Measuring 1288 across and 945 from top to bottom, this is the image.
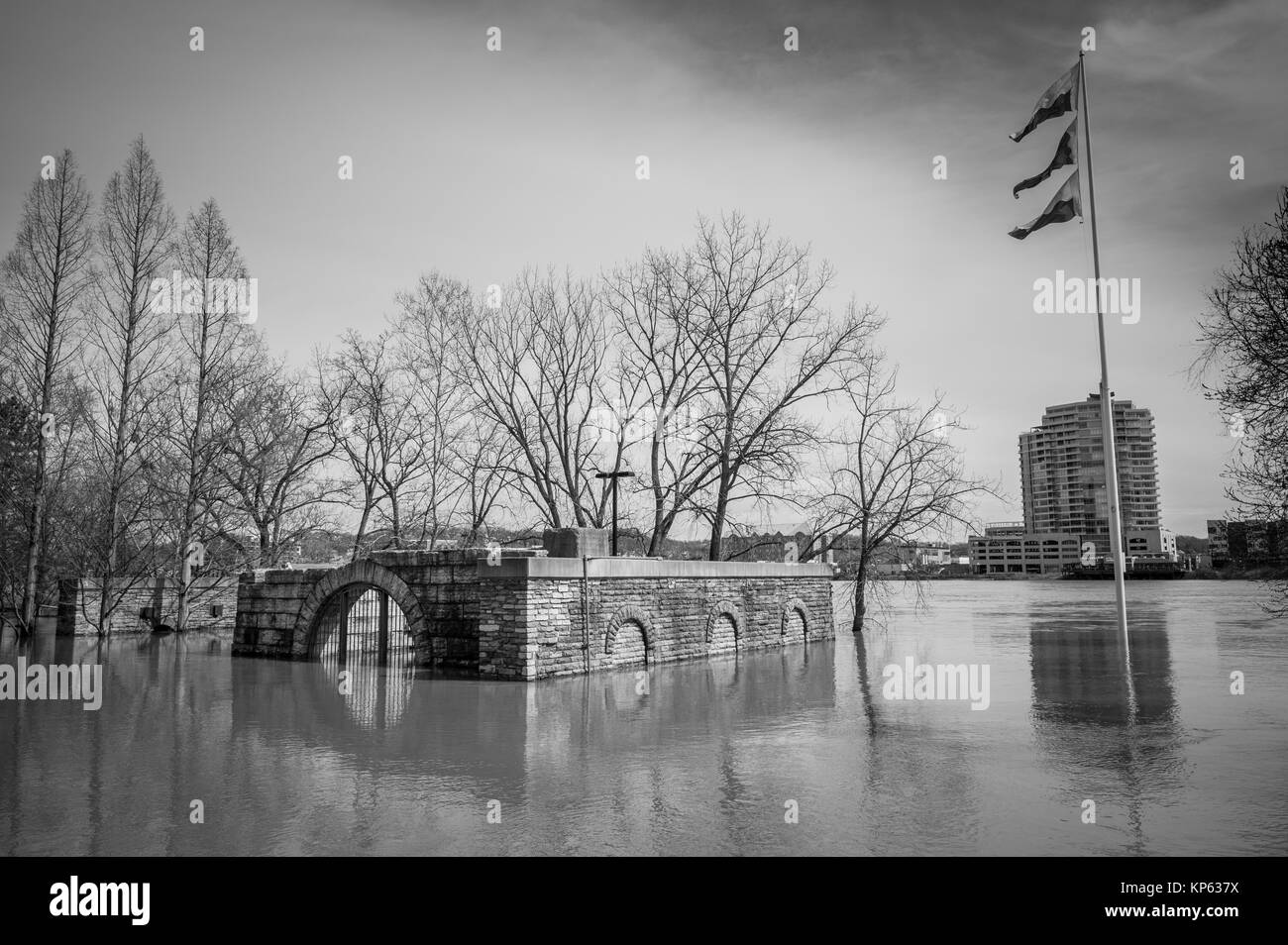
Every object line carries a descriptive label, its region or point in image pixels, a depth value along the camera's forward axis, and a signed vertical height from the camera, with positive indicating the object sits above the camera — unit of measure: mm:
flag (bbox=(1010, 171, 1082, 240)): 15750 +6210
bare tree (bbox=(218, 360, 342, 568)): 29047 +3212
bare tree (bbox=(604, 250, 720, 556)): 25734 +4529
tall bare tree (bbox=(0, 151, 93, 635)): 23797 +7590
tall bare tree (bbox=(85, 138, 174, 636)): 24266 +4892
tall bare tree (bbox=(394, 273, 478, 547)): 28250 +4863
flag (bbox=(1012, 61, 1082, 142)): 15812 +8237
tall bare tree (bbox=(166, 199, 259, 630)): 25453 +4956
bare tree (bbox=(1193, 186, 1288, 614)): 15781 +3197
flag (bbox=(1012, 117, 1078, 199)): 16078 +7423
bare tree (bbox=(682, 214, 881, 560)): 25391 +5447
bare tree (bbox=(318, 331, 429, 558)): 31391 +4668
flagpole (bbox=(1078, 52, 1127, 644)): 15555 +1170
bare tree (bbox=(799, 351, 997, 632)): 28672 +955
